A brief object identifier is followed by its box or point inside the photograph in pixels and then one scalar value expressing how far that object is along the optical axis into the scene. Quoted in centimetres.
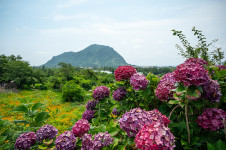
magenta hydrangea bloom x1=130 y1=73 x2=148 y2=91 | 155
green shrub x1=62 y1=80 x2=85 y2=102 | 1161
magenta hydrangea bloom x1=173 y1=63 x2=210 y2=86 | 104
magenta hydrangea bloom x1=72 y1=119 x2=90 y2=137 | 136
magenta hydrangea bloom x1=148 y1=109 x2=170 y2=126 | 102
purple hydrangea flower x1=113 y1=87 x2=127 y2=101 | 190
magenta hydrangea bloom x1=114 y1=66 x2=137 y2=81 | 187
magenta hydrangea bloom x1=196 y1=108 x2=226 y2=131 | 112
